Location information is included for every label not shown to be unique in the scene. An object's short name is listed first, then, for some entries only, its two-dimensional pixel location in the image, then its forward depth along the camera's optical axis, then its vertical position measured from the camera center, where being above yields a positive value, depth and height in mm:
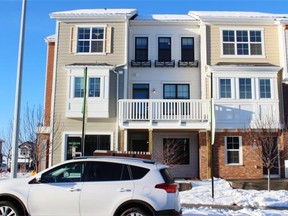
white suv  5609 -1098
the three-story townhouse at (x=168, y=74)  15664 +3957
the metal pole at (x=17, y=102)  7799 +1111
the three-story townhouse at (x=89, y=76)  14954 +3633
